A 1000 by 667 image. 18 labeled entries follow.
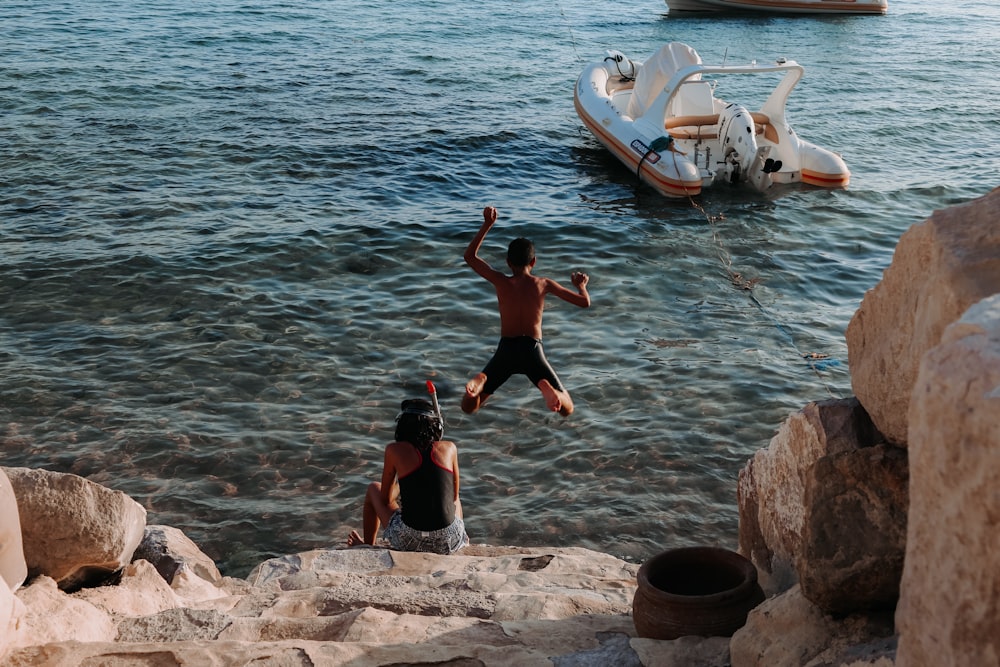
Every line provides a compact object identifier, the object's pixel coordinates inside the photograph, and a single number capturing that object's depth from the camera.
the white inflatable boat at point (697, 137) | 15.00
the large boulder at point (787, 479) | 3.80
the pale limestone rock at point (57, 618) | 3.92
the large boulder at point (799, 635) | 3.25
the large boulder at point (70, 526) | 4.70
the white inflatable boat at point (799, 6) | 34.09
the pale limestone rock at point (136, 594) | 4.68
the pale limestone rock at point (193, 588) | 5.29
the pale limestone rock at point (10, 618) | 3.57
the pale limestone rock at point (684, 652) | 3.75
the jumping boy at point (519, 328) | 6.91
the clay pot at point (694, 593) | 3.99
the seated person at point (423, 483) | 6.06
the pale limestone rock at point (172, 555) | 5.62
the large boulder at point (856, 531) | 3.26
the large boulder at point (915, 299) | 2.73
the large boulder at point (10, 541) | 4.18
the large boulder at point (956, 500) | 1.97
